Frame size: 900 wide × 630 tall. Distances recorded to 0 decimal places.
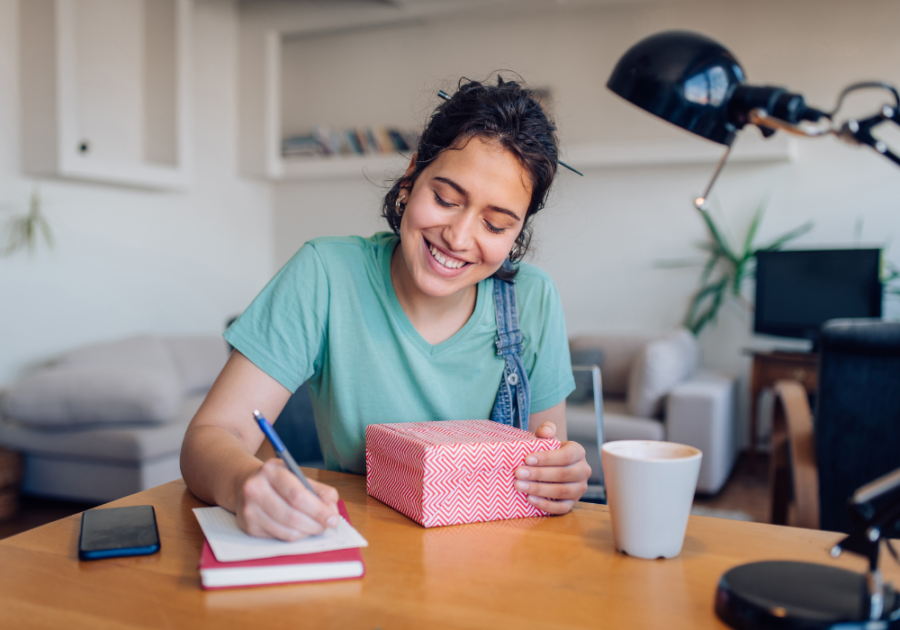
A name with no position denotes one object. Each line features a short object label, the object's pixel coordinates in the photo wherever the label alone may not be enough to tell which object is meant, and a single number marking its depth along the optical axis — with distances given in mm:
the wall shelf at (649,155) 3813
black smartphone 673
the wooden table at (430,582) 559
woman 1035
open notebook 610
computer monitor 3365
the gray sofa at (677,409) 3146
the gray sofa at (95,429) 2785
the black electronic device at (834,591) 518
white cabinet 3299
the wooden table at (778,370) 3330
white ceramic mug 664
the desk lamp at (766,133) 529
